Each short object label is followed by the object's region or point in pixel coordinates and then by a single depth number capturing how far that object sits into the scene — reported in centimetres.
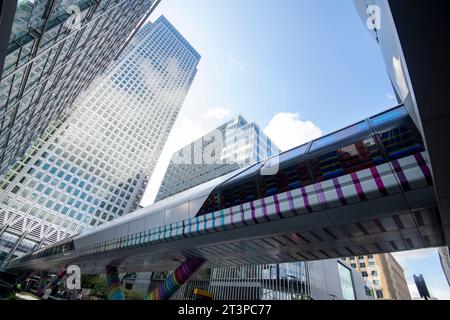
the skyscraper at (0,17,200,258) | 6569
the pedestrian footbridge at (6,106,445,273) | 796
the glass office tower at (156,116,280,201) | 7550
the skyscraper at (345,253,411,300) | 7738
